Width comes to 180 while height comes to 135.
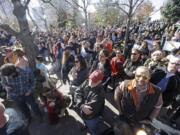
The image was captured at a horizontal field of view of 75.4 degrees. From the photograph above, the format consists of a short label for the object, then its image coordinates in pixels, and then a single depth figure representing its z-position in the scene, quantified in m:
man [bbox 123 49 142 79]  2.95
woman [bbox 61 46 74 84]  3.92
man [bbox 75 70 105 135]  2.30
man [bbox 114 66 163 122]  1.84
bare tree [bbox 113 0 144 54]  5.44
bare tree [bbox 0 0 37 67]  3.49
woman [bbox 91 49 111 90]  3.25
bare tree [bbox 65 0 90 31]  11.44
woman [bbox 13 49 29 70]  2.69
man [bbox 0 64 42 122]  2.44
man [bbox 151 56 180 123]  2.45
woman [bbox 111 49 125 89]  3.35
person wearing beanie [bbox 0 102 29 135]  1.53
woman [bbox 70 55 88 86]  3.22
